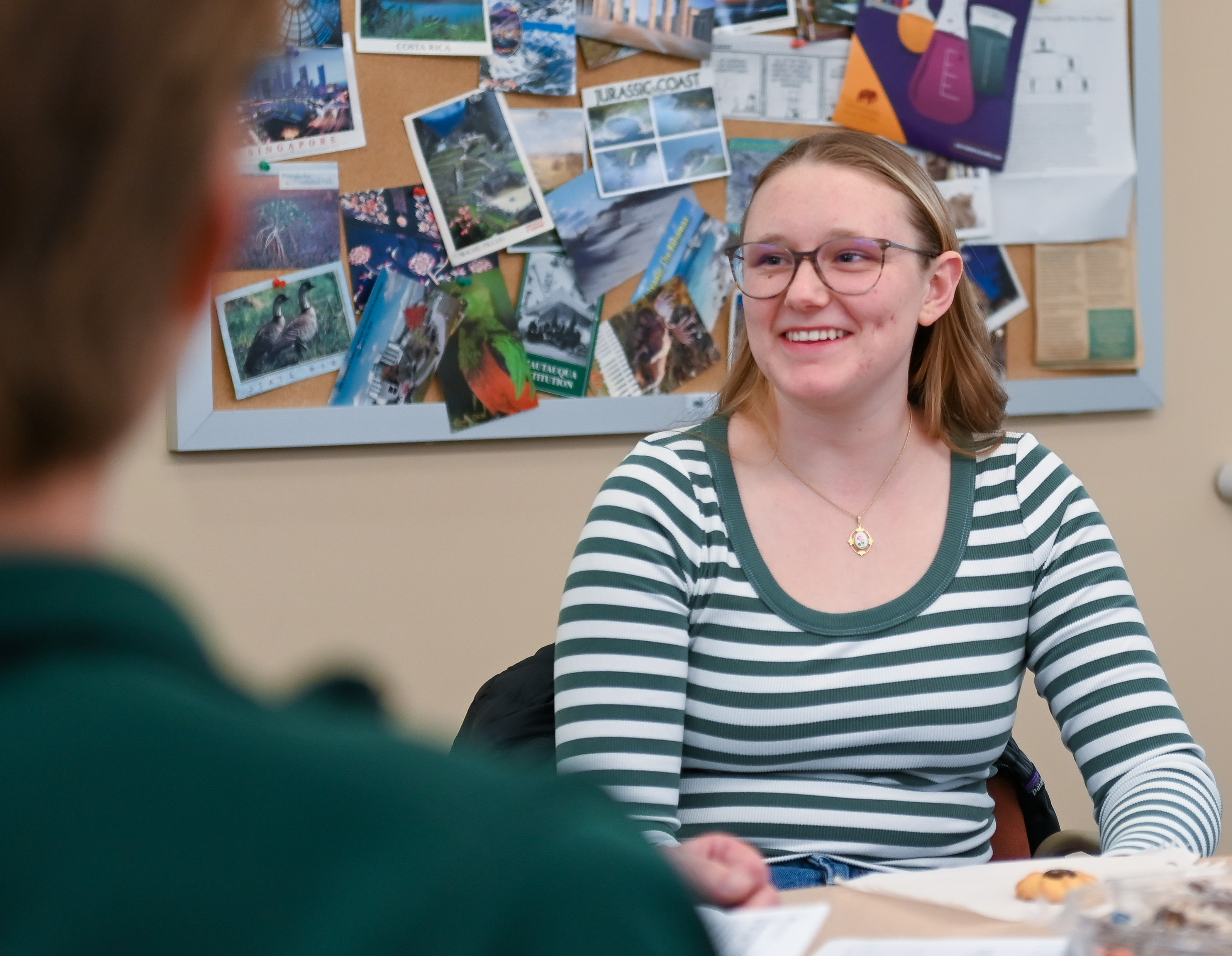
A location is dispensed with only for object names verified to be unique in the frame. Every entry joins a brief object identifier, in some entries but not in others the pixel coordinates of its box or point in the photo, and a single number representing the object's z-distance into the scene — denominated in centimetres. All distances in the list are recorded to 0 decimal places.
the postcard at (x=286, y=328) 292
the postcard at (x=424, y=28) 293
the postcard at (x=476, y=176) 296
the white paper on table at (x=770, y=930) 173
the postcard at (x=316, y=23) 291
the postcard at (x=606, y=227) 300
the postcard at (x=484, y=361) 298
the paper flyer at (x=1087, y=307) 314
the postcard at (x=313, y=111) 291
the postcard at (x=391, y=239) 295
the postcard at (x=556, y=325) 299
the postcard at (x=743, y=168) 304
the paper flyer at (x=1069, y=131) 313
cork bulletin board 292
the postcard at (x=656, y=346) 302
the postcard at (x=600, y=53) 299
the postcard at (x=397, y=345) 295
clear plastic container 164
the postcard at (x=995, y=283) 313
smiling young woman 250
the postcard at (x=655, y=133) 301
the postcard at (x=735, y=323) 304
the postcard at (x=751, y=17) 303
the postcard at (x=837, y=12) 306
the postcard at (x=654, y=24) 299
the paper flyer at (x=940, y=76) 307
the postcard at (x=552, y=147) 298
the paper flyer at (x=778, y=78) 304
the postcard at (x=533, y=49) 296
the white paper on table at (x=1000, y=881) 211
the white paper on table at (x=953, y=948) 186
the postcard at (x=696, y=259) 303
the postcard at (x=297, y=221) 292
